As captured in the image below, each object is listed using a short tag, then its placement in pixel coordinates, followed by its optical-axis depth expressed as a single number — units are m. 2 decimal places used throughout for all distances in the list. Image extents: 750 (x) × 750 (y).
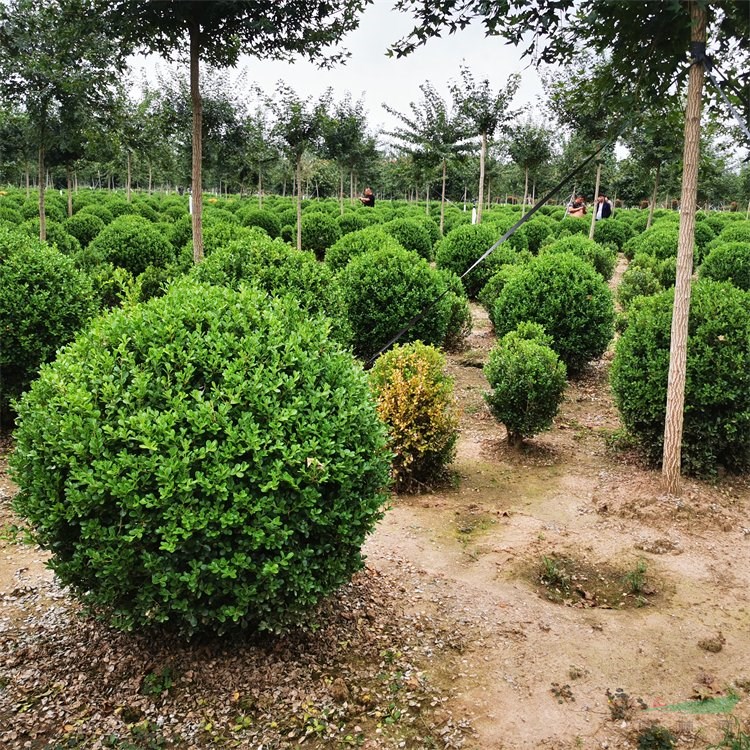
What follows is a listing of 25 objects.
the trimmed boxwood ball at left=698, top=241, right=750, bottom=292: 13.22
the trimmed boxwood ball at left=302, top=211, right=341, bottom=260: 19.78
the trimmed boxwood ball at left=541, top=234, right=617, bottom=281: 12.82
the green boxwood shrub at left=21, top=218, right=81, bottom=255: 14.23
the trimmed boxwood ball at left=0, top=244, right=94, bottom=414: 5.79
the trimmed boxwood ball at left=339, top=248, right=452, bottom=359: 8.70
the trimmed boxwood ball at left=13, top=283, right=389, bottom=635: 2.57
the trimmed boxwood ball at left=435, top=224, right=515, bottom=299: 13.54
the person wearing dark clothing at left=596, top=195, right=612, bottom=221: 20.96
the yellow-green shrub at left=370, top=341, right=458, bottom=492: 5.38
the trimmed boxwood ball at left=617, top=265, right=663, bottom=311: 12.40
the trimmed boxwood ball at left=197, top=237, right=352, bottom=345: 5.30
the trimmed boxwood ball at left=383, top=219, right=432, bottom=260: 16.06
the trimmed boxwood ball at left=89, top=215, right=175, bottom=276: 12.66
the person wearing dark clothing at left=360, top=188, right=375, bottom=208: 24.73
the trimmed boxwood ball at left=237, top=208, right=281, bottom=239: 20.27
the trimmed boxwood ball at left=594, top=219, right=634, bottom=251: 22.92
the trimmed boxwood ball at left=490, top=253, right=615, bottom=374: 8.55
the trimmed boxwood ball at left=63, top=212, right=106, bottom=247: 17.45
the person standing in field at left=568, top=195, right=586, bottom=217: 24.00
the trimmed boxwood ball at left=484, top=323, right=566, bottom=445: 6.09
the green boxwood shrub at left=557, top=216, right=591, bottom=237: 22.59
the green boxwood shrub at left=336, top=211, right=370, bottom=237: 20.92
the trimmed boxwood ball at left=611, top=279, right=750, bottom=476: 5.30
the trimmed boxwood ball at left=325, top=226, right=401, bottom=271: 11.29
